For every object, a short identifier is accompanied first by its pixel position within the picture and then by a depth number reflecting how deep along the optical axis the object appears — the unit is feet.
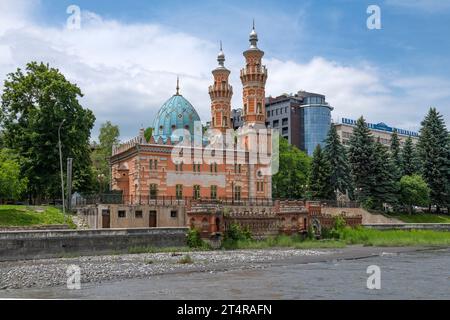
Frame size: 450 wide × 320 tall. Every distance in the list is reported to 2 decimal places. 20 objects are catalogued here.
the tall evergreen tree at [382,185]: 207.41
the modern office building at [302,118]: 421.59
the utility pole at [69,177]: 146.10
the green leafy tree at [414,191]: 207.31
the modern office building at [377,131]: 424.46
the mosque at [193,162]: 186.70
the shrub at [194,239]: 139.95
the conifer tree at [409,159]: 231.91
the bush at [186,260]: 106.22
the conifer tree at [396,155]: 223.30
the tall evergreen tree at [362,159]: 208.95
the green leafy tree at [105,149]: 234.38
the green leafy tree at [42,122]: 156.35
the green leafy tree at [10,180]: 135.44
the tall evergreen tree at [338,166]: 213.66
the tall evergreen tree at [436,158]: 221.25
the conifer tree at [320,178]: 208.54
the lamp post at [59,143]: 142.00
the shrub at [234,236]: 146.41
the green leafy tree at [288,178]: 246.88
